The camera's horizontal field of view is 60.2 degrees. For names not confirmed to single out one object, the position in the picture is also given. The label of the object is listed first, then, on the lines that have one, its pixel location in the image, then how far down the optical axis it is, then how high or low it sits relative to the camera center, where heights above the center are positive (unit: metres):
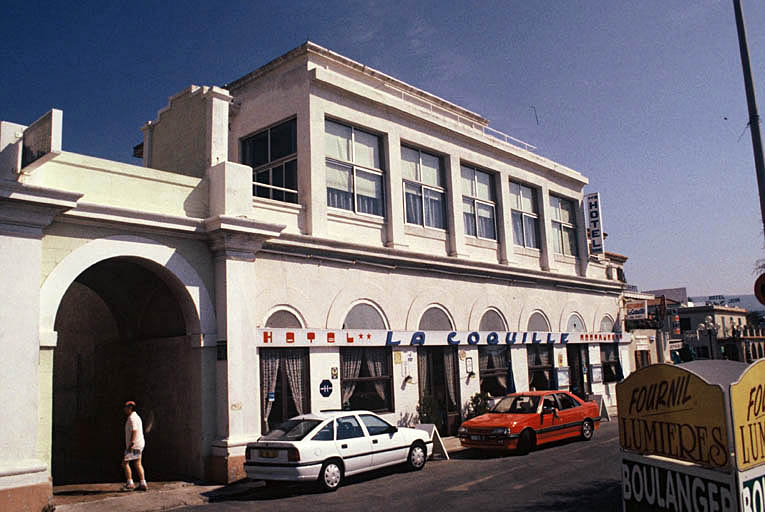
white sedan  11.93 -1.74
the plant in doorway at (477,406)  20.59 -1.73
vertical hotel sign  30.14 +5.69
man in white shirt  12.75 -1.55
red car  15.95 -1.87
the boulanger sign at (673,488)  5.30 -1.24
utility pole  10.52 +3.69
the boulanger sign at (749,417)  5.25 -0.64
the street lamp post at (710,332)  60.54 +0.74
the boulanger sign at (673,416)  5.34 -0.64
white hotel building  11.71 +2.08
